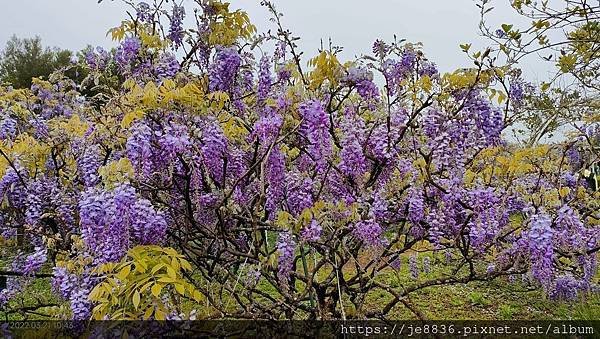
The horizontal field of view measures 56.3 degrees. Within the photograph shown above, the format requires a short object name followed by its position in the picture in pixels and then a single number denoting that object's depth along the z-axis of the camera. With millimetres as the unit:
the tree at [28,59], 21781
